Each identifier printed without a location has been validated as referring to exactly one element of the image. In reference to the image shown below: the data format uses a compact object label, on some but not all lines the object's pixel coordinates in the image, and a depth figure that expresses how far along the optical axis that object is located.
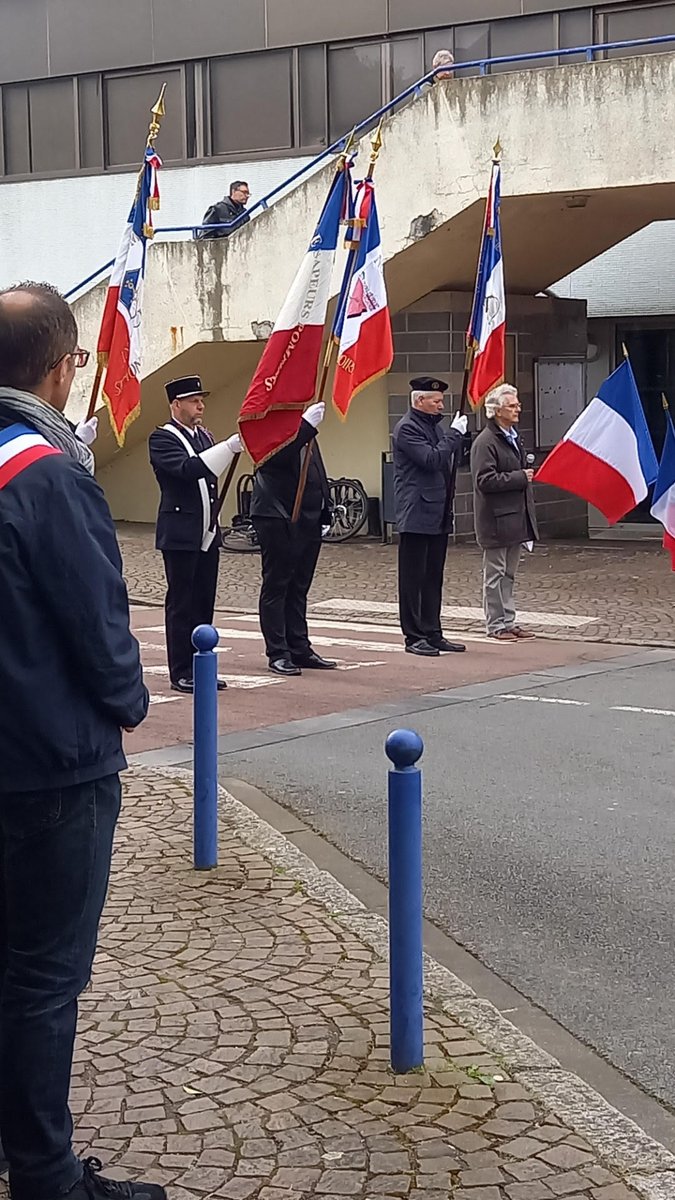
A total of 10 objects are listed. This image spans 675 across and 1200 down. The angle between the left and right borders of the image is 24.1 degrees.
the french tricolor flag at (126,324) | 11.20
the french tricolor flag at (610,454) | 11.95
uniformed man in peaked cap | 10.70
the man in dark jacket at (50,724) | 3.44
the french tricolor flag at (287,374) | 11.15
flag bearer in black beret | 12.45
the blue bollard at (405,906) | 4.44
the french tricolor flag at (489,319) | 12.96
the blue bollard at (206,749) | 6.45
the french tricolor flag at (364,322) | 12.01
